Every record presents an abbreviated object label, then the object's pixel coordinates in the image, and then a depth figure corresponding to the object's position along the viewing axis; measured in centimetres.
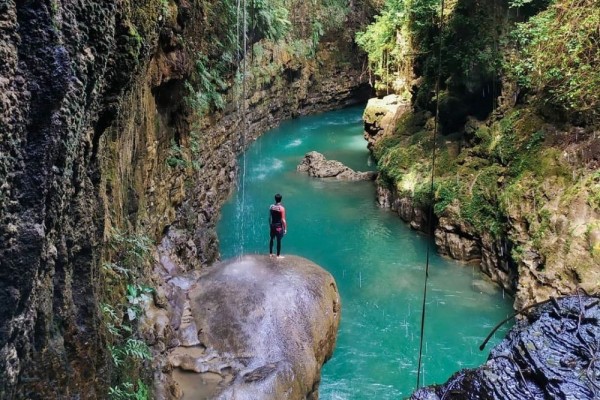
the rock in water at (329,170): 1973
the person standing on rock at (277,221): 923
